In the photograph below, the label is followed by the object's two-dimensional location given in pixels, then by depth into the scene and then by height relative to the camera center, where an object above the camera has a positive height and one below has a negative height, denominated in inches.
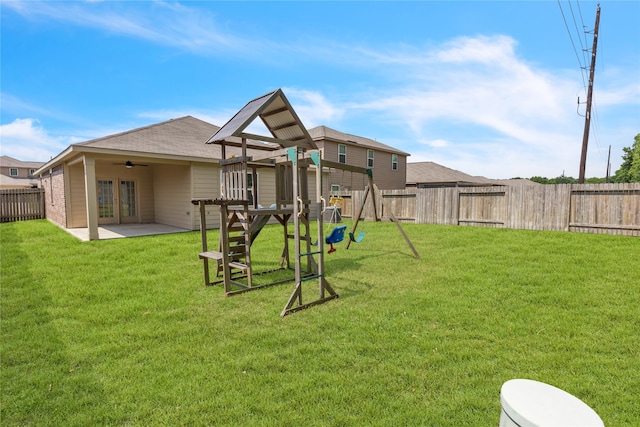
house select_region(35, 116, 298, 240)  405.4 +28.3
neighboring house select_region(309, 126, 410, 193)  824.9 +109.5
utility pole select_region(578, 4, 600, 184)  555.5 +143.9
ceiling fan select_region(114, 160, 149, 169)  485.5 +51.9
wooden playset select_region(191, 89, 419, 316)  196.7 +1.4
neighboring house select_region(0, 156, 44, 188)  1660.9 +156.9
